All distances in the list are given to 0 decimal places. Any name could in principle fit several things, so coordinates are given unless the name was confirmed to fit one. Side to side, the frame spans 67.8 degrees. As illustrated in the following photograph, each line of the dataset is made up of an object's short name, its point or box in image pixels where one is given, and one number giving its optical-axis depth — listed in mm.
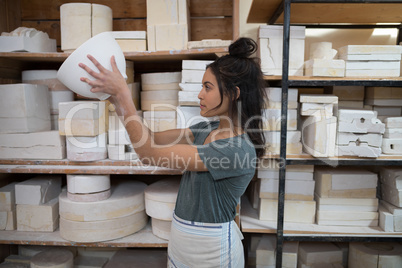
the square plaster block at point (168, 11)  1888
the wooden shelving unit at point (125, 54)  1889
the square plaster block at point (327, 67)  1790
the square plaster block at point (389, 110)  2020
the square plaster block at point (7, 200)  2035
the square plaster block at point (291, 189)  2021
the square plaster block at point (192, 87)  1856
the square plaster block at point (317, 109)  1855
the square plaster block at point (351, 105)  2067
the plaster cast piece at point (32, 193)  2045
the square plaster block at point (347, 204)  1996
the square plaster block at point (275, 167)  2014
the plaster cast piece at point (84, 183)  1914
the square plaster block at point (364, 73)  1823
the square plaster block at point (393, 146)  1839
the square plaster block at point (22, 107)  1884
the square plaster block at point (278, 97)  1910
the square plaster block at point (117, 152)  1938
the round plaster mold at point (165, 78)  2025
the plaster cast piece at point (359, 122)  1811
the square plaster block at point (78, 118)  1806
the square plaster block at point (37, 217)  2053
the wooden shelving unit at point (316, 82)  1744
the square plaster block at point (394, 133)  1849
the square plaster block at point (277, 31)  1889
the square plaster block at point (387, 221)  1896
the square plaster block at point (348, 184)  1994
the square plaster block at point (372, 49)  1813
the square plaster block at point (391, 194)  1894
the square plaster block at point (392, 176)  1921
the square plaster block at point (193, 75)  1856
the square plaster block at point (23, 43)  1867
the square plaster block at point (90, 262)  2302
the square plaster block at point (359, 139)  1810
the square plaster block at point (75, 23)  1886
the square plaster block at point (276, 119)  1920
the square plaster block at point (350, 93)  2061
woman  1250
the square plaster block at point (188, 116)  1875
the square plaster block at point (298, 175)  2016
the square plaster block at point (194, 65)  1848
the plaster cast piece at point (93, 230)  1911
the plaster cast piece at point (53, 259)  1978
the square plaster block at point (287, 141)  1934
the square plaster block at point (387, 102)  1989
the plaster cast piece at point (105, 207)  1901
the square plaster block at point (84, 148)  1871
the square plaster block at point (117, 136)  1936
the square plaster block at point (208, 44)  1801
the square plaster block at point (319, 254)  2125
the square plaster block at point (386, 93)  1972
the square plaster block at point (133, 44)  1908
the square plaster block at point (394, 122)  1852
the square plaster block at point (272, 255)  2084
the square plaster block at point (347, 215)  1988
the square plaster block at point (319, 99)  1843
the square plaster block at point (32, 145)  1937
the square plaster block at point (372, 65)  1822
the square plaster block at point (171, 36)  1884
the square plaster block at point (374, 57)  1815
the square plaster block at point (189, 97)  1855
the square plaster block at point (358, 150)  1793
